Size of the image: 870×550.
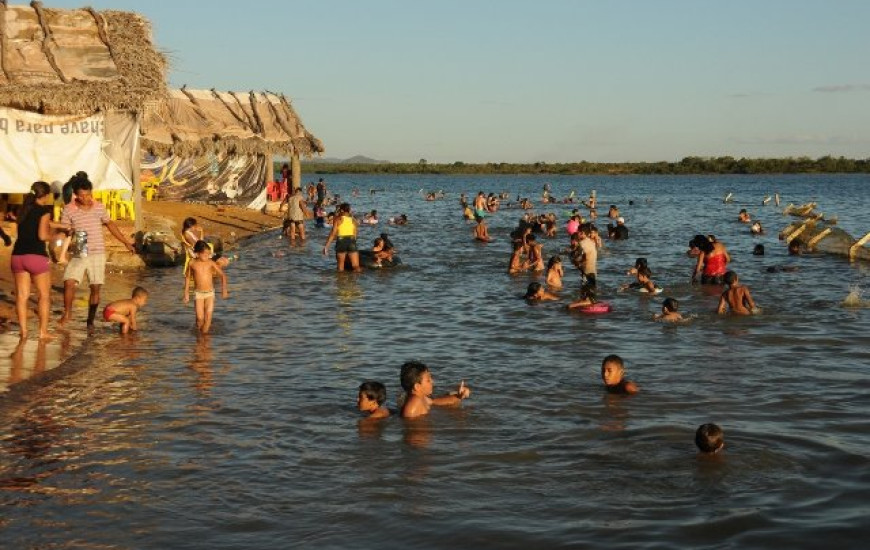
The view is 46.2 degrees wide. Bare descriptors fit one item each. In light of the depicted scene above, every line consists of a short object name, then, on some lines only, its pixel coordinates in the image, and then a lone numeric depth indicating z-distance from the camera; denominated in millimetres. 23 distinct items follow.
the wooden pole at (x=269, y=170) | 39700
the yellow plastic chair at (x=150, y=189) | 34156
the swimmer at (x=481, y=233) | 33094
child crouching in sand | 13961
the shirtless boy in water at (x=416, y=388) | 10062
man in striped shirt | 13445
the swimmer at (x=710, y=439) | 8750
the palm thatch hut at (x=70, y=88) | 19172
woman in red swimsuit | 20891
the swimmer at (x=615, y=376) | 11086
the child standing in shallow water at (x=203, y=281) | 13953
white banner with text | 19281
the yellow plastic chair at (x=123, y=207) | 26438
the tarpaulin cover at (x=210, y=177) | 37188
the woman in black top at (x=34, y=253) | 12172
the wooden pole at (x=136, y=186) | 21500
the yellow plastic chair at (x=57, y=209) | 19750
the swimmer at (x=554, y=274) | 20312
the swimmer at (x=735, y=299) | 16844
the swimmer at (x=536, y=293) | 18562
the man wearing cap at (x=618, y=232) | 34812
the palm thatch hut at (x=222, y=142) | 32250
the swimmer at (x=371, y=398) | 10070
